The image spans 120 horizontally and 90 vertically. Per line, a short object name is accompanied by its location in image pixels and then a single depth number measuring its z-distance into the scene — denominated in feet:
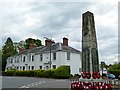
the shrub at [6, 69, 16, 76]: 72.86
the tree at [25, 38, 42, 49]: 122.98
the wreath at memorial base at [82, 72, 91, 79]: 17.86
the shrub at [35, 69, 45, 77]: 56.61
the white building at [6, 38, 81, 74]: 64.31
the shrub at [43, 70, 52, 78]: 53.82
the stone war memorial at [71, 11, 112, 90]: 18.06
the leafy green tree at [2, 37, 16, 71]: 104.31
